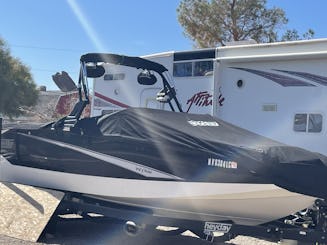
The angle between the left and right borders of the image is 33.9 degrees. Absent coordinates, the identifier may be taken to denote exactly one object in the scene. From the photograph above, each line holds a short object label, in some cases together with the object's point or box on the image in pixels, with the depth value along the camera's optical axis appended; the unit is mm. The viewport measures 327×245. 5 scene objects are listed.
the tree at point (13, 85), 31422
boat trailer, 4609
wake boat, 4598
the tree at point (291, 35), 24688
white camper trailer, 7961
